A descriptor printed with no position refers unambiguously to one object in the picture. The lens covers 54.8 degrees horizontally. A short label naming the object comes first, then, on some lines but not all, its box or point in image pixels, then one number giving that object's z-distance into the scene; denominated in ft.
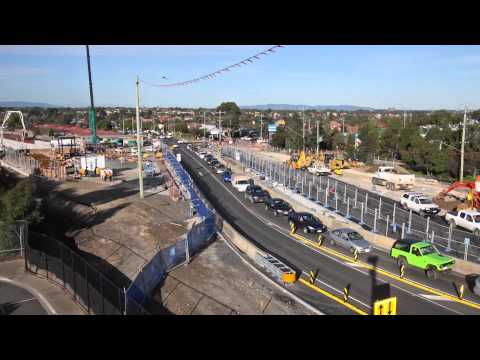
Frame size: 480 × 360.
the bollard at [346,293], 54.95
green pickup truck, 63.16
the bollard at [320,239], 80.41
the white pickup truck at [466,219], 83.56
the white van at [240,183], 138.10
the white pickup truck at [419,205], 99.50
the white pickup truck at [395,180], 133.18
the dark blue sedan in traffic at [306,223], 87.81
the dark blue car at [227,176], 157.99
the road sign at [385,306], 27.81
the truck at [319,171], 167.63
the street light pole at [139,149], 102.68
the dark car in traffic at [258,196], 119.44
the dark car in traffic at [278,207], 104.68
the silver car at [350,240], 73.51
